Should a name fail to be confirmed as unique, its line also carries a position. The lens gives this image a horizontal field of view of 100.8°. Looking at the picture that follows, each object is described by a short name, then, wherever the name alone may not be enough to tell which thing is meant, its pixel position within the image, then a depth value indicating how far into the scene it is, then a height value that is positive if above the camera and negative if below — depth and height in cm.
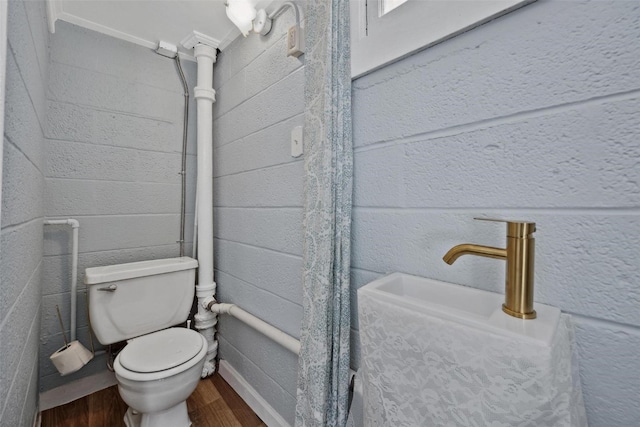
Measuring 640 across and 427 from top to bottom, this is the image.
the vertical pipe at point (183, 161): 175 +32
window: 61 +49
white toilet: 107 -64
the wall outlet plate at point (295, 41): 106 +68
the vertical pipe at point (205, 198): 161 +7
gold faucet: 47 -10
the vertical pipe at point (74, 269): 137 -32
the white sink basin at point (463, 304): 43 -19
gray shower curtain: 77 -5
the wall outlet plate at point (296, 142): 109 +28
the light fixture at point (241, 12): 120 +91
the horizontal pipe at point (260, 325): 111 -55
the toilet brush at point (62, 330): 134 -64
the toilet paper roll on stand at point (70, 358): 124 -71
